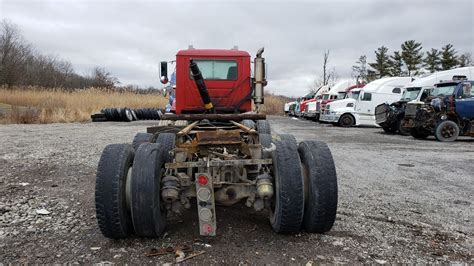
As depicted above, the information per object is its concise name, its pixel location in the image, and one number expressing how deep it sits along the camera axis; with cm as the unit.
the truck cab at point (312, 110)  2639
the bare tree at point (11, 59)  3627
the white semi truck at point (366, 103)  2120
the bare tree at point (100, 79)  4966
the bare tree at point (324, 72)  5794
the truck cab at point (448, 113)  1346
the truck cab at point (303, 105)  2960
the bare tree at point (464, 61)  4733
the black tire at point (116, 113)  2097
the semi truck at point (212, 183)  313
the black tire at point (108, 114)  2089
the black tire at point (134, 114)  2212
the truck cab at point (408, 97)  1619
